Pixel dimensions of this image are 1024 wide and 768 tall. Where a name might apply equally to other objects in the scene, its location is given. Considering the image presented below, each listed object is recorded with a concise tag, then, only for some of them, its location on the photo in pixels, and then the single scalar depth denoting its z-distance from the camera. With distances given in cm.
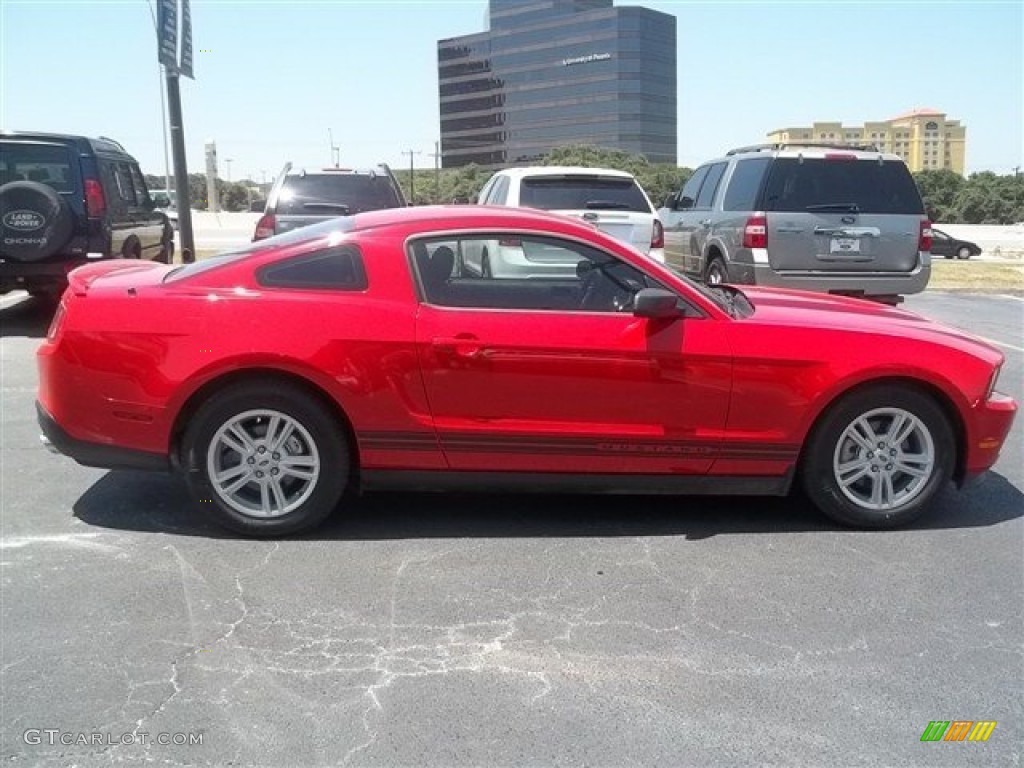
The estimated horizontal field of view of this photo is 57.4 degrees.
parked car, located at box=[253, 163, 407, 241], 1043
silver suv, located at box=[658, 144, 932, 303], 920
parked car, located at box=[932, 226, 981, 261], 3494
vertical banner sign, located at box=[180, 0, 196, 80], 1392
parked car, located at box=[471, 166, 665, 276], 962
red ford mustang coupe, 424
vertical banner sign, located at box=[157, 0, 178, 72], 1308
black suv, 952
